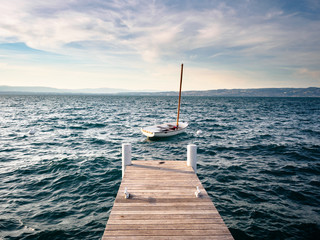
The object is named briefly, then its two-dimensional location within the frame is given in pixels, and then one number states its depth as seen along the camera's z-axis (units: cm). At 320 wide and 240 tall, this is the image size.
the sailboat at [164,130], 2214
